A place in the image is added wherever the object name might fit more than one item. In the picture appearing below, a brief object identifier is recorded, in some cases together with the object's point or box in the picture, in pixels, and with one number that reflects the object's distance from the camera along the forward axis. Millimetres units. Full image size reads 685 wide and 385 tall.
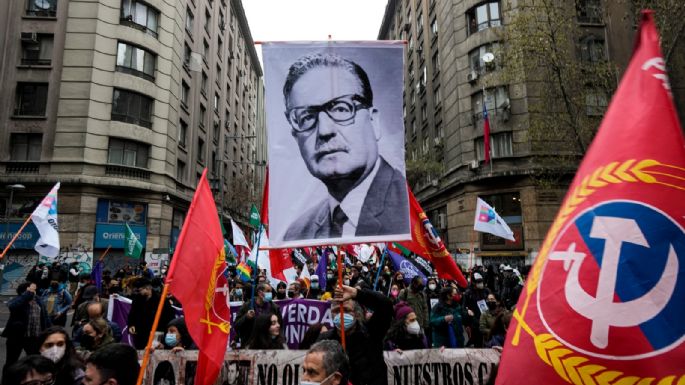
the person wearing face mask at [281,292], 8495
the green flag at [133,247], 15458
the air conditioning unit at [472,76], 24188
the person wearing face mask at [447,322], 6961
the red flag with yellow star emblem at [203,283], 3752
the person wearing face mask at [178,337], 5125
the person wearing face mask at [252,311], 5914
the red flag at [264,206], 5515
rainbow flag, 11945
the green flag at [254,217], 16406
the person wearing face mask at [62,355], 3539
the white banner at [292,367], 4867
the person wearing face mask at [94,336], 4379
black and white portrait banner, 3666
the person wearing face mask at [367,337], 3721
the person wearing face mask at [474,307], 7770
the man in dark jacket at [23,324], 6527
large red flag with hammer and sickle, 1635
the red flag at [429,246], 5246
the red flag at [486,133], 22812
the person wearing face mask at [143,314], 6719
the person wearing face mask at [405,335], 5566
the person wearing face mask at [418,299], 7938
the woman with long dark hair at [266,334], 5379
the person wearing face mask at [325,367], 2629
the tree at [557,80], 13766
